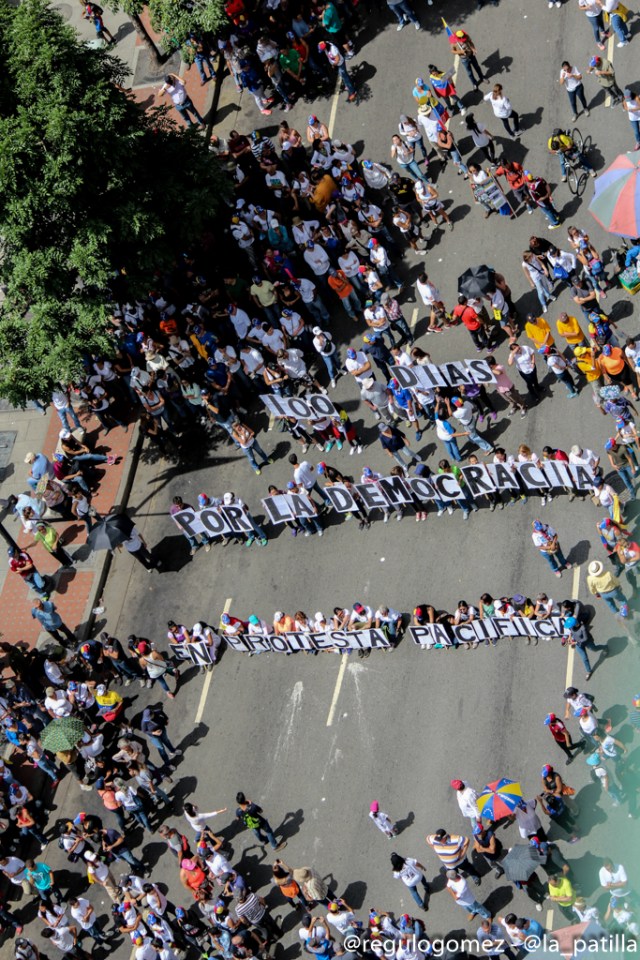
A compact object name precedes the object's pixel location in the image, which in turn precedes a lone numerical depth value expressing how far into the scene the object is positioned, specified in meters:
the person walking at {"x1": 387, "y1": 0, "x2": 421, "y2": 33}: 43.19
